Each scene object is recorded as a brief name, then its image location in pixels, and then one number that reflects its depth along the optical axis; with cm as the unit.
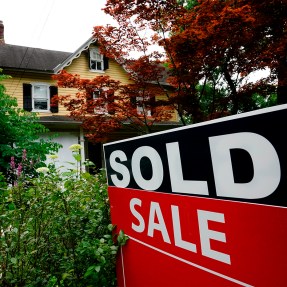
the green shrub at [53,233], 187
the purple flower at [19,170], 216
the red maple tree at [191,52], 560
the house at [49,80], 1368
